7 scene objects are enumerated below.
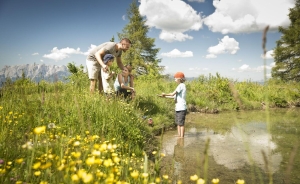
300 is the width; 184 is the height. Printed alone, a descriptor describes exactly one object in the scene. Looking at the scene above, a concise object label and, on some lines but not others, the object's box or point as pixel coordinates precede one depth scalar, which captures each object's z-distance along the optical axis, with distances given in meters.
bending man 5.24
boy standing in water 5.11
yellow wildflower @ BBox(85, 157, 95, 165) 1.06
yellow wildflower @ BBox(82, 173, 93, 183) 0.93
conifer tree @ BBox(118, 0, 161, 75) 31.91
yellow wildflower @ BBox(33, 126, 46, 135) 1.09
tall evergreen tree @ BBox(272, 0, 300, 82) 27.21
